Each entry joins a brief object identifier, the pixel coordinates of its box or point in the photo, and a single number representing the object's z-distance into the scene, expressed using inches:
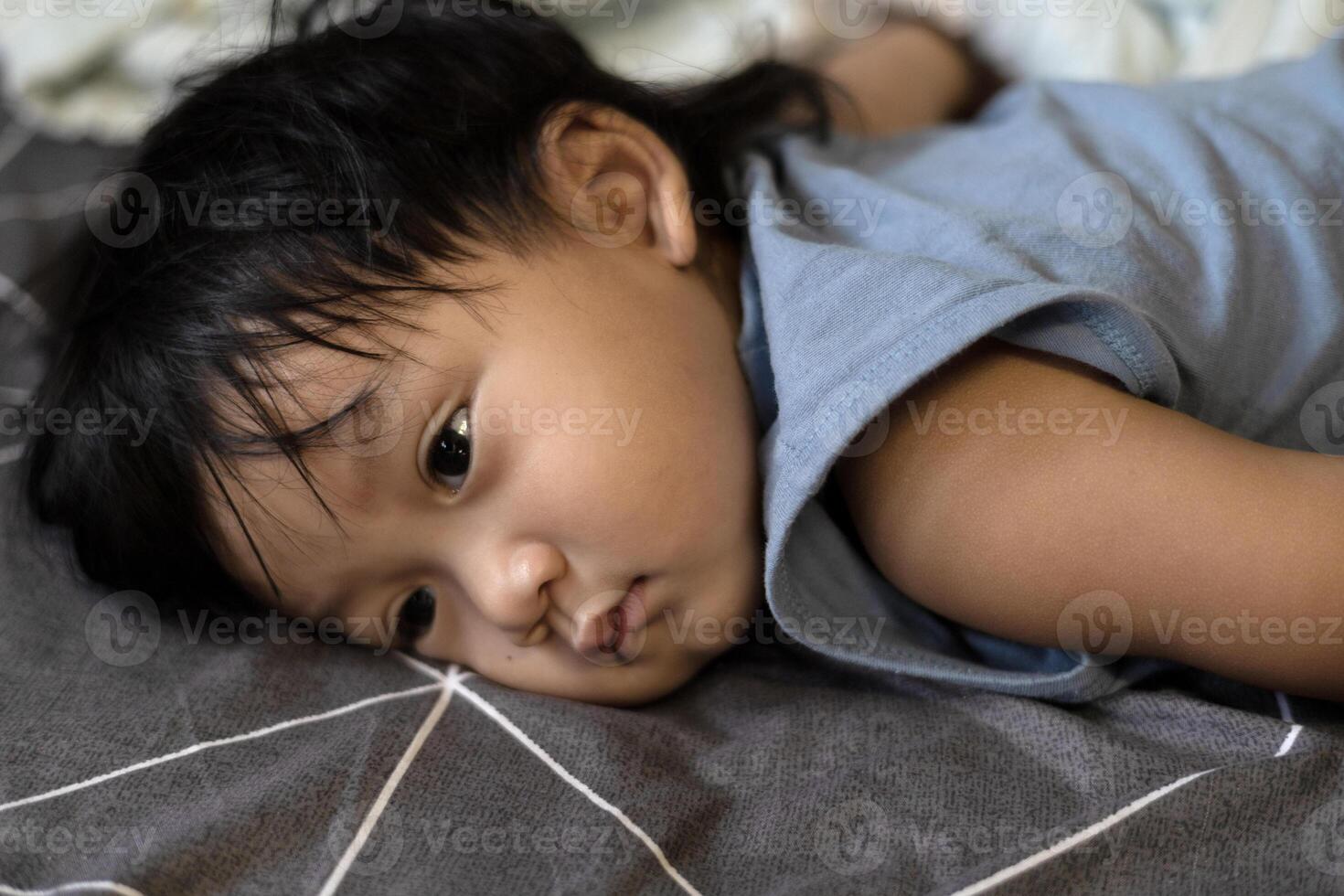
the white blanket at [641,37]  31.3
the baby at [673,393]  23.0
